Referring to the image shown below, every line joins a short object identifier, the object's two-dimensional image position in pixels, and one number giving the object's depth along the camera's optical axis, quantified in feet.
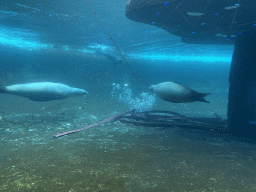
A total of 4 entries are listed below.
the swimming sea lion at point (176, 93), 16.93
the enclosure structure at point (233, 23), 18.63
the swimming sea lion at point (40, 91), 24.39
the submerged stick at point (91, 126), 19.10
